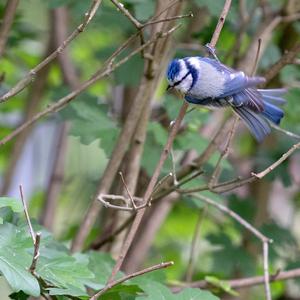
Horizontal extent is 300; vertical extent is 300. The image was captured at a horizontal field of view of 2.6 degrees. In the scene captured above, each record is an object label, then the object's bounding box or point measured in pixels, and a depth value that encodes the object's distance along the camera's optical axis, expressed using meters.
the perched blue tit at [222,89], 5.57
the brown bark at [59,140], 5.98
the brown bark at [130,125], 5.64
